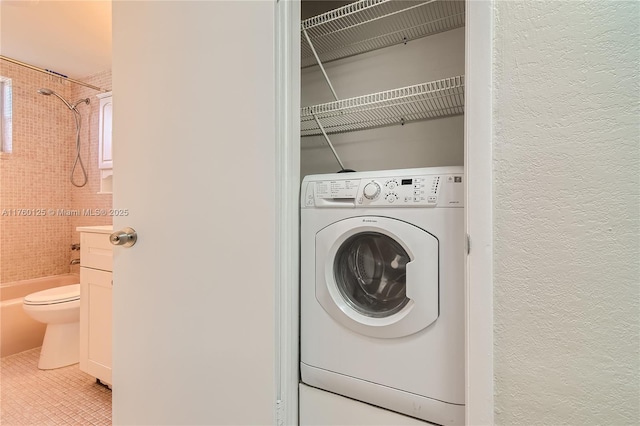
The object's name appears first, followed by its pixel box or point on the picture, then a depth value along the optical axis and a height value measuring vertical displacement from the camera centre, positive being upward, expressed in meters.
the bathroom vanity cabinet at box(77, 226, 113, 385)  1.69 -0.51
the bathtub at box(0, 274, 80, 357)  2.25 -0.85
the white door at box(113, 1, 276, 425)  0.93 +0.01
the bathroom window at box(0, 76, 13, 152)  2.56 +0.82
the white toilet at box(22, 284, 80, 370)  1.97 -0.73
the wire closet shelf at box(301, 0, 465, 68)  1.40 +0.94
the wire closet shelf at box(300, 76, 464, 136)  1.32 +0.50
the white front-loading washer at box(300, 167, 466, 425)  0.93 -0.26
